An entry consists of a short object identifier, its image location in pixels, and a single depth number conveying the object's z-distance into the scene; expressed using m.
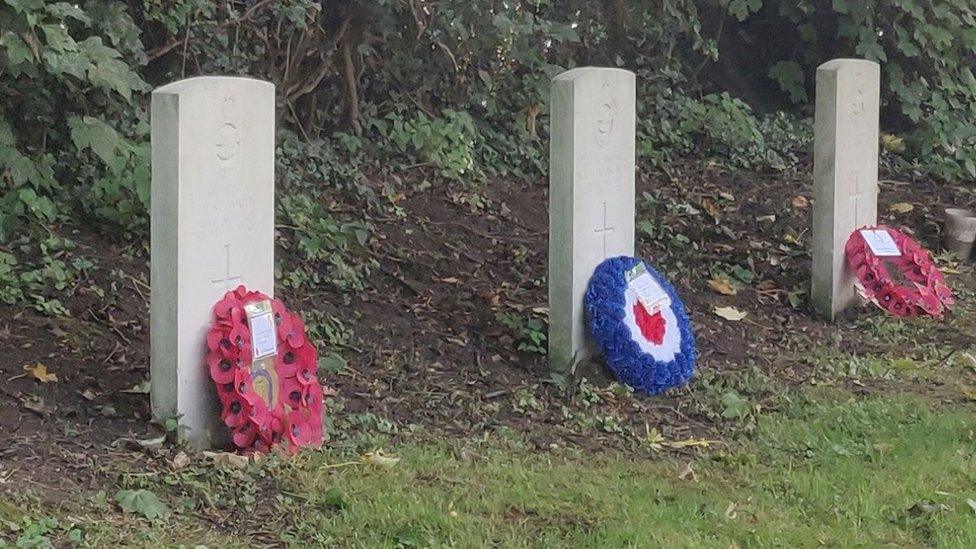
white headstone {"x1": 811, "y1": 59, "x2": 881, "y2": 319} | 7.56
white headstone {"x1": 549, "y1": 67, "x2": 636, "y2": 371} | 6.17
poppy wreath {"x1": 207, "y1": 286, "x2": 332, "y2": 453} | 5.00
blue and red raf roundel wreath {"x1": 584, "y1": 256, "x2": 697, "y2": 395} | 6.21
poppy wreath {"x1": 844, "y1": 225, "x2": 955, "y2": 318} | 7.64
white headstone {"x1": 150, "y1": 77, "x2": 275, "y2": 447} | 4.91
